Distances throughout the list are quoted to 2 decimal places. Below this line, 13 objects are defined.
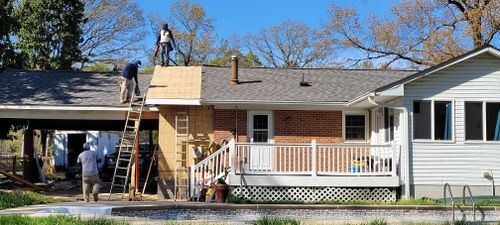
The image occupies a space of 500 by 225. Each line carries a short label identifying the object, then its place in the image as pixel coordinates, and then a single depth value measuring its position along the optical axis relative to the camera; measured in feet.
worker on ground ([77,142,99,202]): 52.01
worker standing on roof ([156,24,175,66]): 77.87
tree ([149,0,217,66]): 168.55
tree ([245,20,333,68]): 172.92
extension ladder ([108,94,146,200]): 61.68
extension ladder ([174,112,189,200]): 63.41
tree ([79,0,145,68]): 149.89
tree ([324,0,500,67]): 116.47
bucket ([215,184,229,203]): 54.75
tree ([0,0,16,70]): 90.58
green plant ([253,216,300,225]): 37.51
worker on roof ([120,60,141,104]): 65.46
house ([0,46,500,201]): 57.62
